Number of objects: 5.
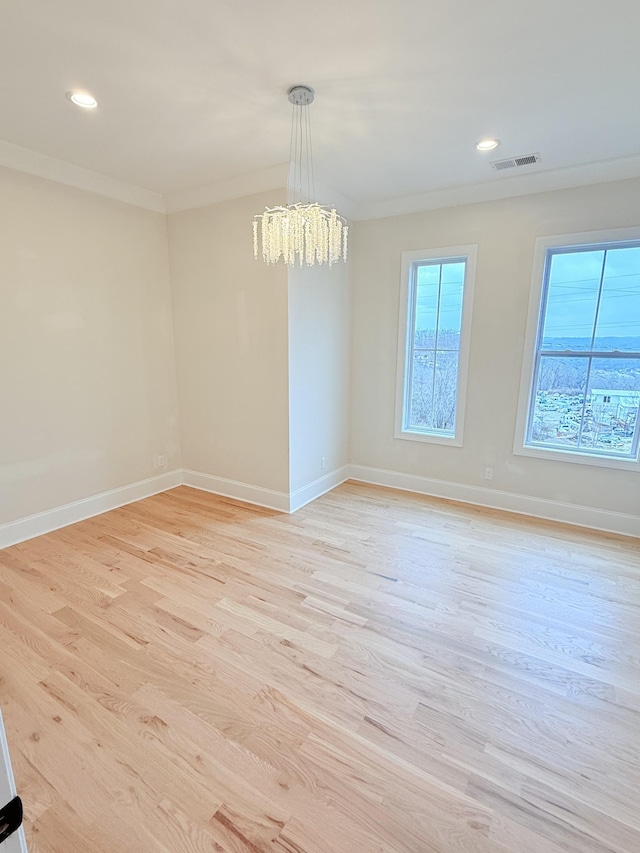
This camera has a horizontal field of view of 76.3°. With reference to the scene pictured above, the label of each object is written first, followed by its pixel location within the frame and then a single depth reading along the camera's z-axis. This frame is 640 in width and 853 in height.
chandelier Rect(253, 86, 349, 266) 2.31
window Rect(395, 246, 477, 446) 3.80
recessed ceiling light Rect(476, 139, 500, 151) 2.73
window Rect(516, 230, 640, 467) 3.19
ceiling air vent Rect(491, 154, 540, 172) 2.98
